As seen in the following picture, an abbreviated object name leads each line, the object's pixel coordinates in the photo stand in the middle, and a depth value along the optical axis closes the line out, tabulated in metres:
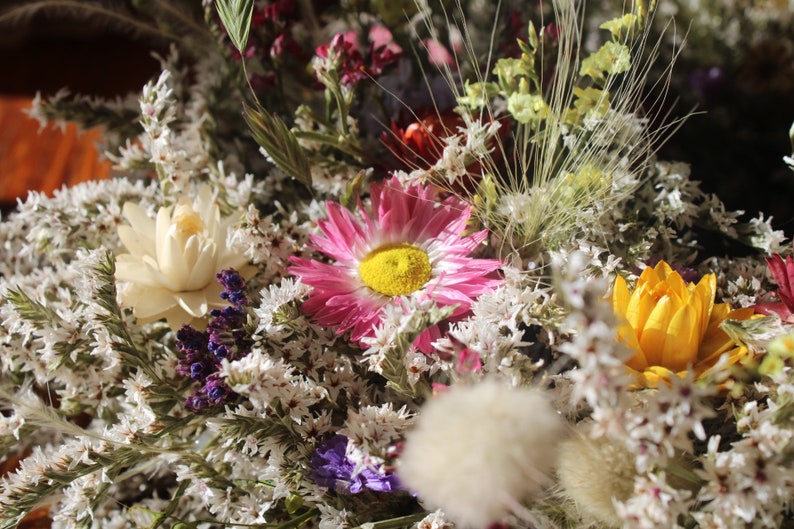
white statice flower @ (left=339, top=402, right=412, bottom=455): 0.30
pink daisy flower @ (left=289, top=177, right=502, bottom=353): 0.32
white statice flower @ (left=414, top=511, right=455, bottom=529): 0.29
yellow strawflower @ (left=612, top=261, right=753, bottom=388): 0.30
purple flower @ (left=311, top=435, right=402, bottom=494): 0.30
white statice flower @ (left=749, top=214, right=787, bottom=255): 0.33
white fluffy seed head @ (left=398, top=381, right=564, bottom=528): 0.25
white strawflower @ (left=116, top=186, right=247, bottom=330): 0.33
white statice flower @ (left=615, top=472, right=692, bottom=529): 0.27
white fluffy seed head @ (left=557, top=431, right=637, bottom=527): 0.28
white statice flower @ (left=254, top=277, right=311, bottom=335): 0.31
